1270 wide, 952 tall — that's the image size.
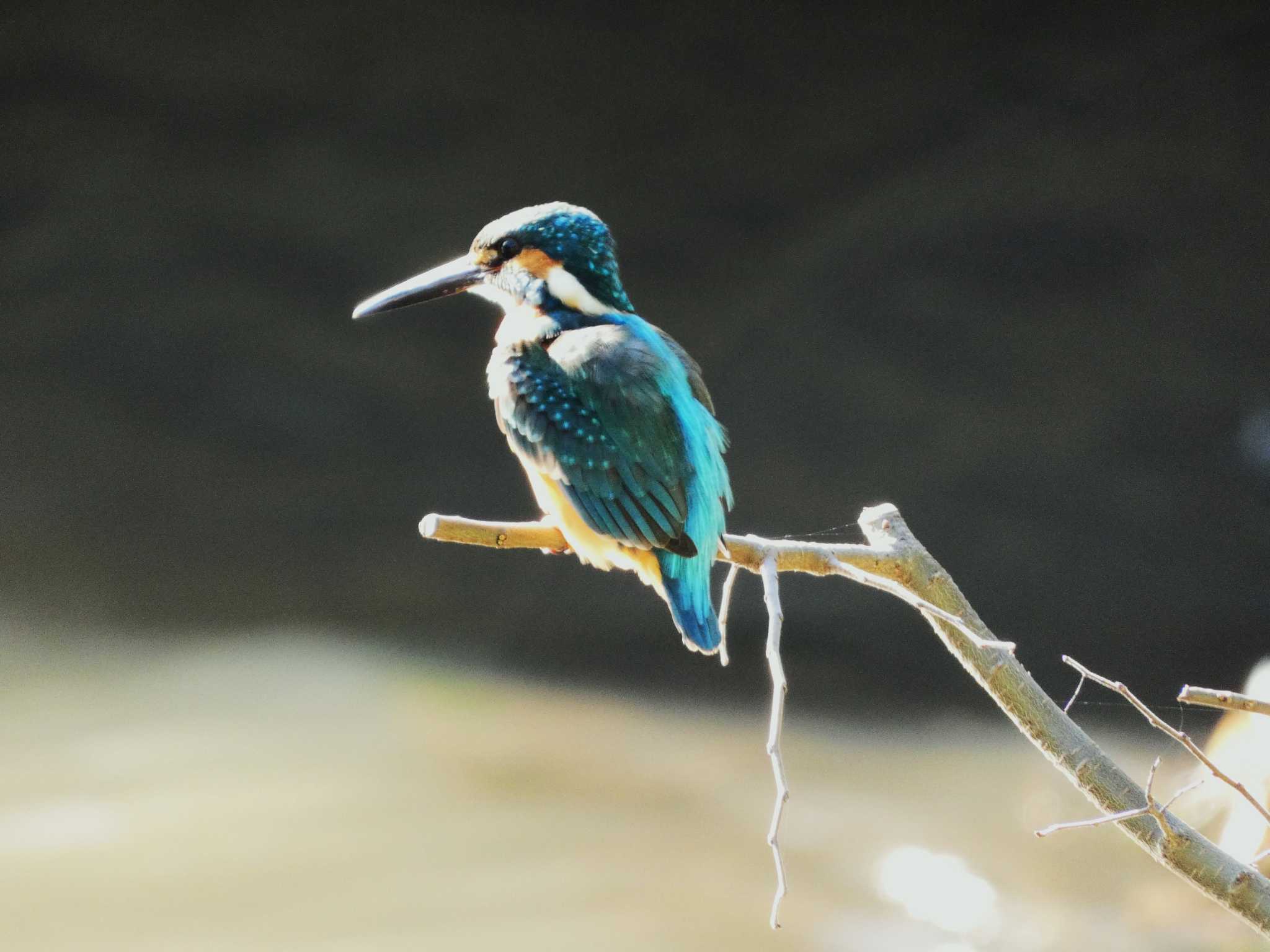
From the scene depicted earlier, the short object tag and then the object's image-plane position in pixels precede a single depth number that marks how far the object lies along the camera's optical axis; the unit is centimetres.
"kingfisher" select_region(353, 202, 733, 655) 589
